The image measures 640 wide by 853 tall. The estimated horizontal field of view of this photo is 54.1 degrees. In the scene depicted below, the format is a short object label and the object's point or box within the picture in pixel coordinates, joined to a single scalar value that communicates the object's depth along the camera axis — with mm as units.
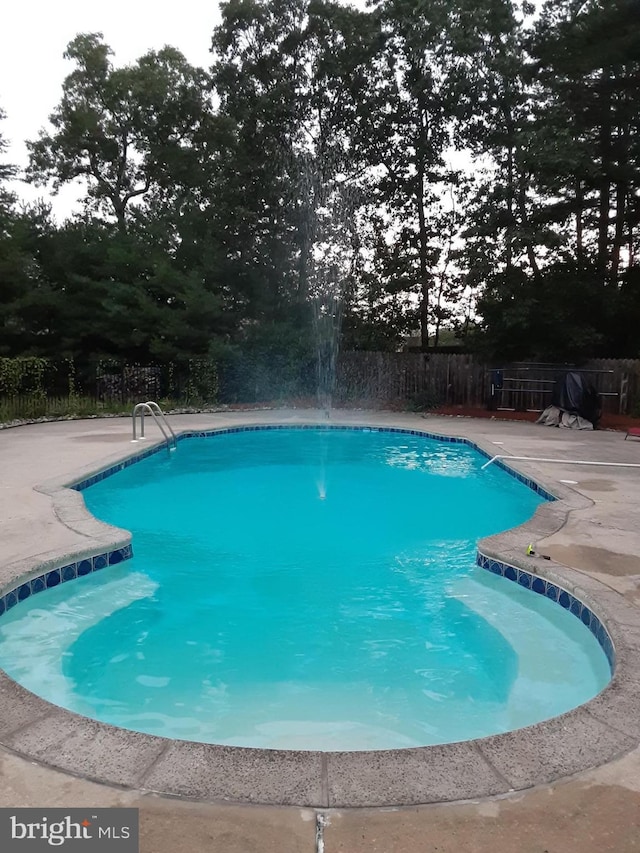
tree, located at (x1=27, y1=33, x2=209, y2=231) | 19453
